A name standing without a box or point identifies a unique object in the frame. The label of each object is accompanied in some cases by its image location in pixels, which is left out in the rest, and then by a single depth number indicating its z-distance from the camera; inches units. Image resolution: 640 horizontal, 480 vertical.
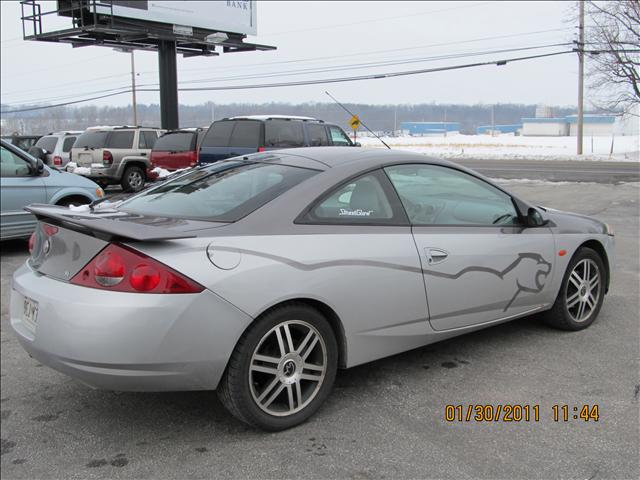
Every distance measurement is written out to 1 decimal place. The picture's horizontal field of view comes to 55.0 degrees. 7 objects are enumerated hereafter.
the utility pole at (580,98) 1432.9
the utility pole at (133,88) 2103.8
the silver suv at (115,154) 685.9
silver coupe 115.5
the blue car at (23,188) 319.6
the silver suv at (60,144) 754.8
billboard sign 903.1
